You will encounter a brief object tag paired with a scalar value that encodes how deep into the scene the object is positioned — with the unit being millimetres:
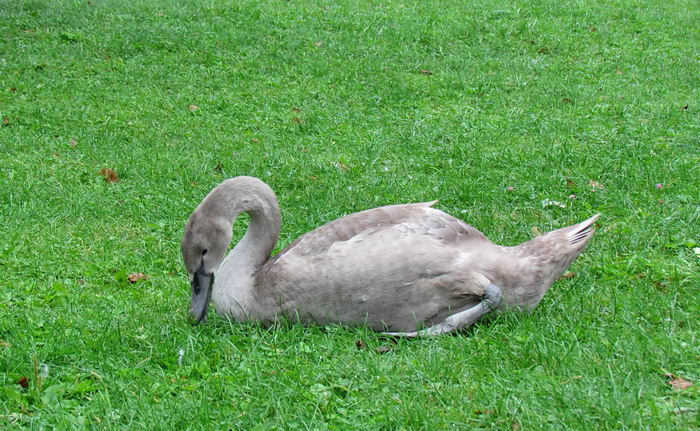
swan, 4586
